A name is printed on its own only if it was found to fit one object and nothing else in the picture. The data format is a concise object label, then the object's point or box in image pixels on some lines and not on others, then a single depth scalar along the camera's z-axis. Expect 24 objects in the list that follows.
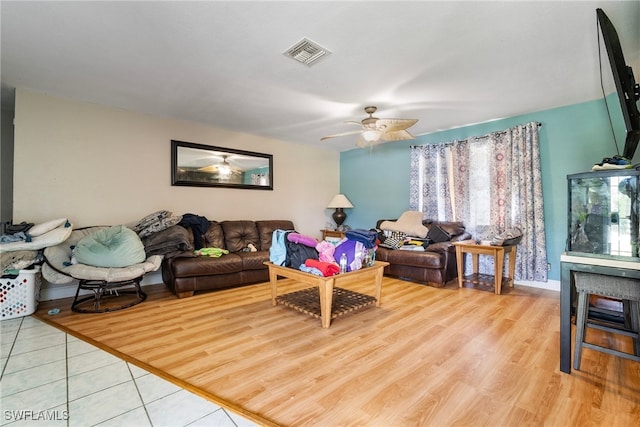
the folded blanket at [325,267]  2.40
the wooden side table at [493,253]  3.30
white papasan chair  2.66
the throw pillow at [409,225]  4.25
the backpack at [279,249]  2.76
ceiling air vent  2.10
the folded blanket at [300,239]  2.73
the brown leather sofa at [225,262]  3.14
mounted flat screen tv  1.59
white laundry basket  2.47
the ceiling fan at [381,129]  3.03
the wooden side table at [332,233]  5.31
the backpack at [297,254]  2.71
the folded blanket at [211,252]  3.42
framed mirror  3.95
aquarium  1.59
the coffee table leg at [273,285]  2.85
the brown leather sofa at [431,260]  3.62
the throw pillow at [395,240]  4.13
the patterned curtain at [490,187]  3.57
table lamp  5.53
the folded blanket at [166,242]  3.27
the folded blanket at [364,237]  2.73
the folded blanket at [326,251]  2.67
